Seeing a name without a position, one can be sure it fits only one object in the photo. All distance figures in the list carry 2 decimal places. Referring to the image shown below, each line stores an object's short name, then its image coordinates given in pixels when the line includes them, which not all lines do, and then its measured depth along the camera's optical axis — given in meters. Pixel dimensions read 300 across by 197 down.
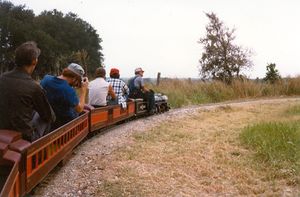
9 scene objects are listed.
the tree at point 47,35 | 41.31
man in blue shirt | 6.82
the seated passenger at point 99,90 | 9.78
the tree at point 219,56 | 31.89
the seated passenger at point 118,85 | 10.95
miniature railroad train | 4.34
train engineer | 12.85
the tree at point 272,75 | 25.12
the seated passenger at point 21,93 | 5.03
